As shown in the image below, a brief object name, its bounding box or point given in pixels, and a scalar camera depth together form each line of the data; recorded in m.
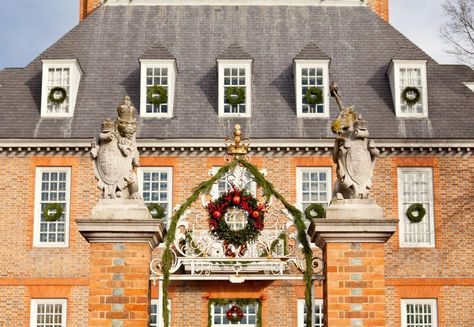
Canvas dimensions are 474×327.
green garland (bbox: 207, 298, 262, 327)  24.72
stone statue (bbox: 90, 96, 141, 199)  12.62
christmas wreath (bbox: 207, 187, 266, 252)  13.14
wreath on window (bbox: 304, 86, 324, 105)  26.83
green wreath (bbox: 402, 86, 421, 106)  27.00
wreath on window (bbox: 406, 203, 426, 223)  25.50
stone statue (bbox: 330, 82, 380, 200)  12.62
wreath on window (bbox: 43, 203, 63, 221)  25.30
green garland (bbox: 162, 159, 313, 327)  12.65
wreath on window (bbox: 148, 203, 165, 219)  25.19
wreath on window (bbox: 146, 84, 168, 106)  26.75
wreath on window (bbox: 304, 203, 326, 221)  25.37
